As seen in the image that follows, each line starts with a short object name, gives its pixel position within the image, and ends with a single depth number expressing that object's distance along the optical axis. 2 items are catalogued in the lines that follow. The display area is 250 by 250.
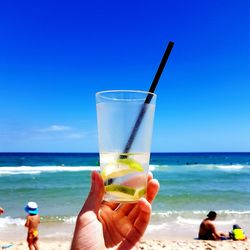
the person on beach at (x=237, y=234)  8.88
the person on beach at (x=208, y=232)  9.04
